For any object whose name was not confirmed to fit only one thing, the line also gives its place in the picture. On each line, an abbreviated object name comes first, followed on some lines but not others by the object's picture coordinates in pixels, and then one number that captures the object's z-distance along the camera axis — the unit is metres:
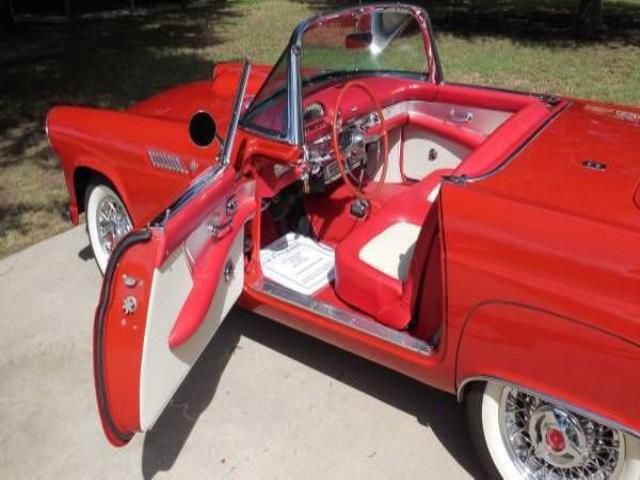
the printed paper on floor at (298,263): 2.99
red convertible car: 1.96
